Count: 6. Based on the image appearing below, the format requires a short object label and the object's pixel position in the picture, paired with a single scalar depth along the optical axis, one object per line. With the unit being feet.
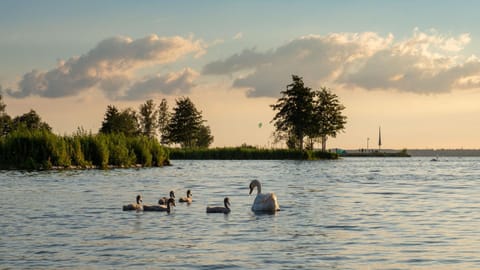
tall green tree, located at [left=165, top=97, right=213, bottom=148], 495.82
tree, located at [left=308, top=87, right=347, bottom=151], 442.50
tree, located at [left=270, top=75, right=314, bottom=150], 429.87
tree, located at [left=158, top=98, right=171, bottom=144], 549.13
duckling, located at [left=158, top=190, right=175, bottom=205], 93.92
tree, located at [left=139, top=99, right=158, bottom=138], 538.47
